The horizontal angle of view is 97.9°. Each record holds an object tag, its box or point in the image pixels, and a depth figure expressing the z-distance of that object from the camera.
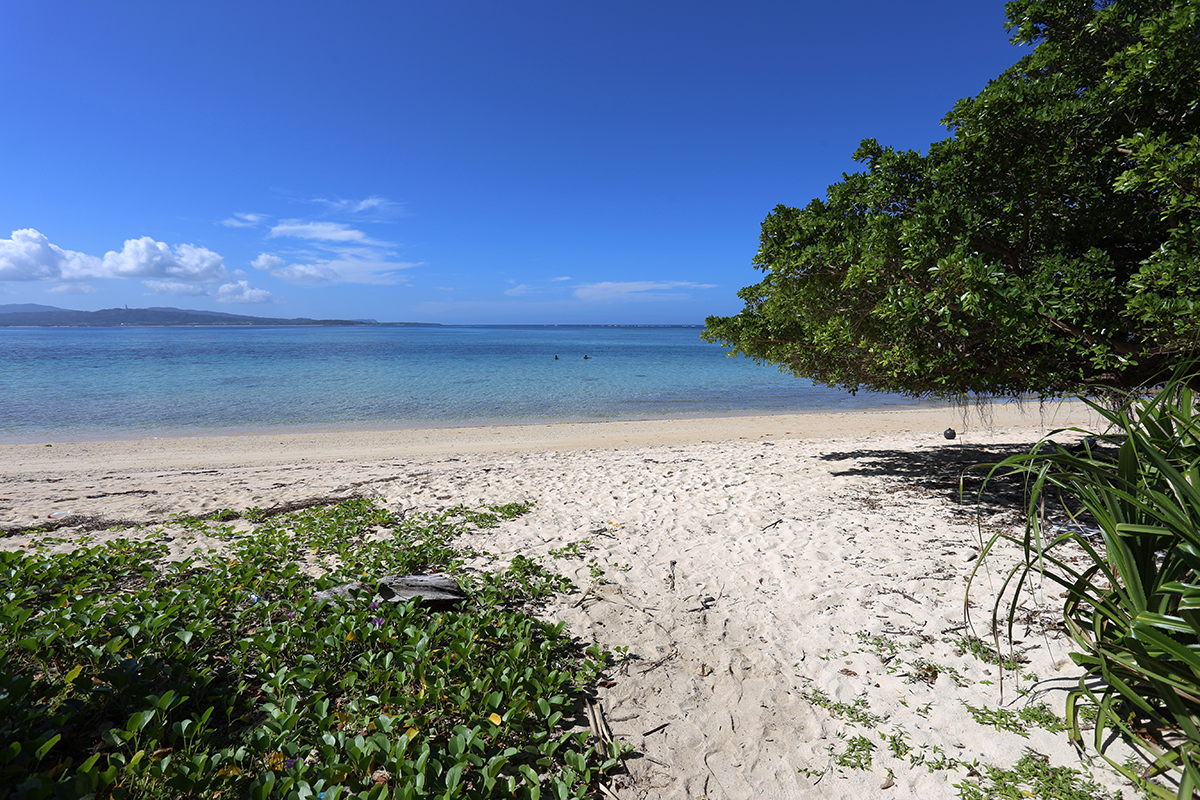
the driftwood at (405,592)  4.20
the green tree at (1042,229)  5.12
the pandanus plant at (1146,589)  2.15
